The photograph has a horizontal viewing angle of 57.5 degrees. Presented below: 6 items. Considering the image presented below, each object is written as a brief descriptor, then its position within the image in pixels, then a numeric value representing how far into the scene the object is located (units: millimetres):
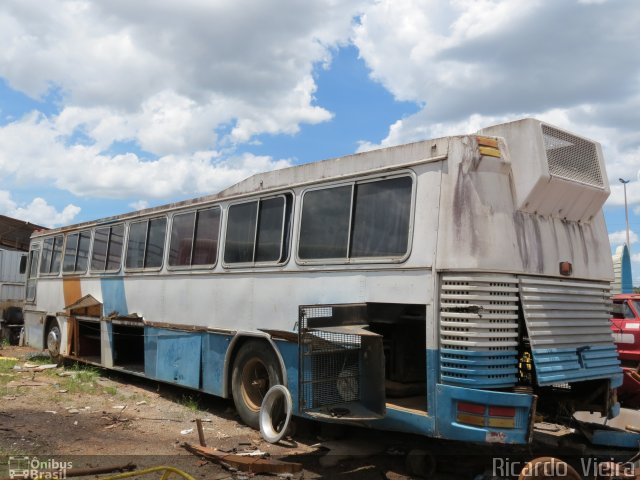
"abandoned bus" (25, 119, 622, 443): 4992
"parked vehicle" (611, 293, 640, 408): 11102
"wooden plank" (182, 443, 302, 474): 5539
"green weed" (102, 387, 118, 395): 9557
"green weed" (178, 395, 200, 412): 8461
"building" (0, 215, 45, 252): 24766
